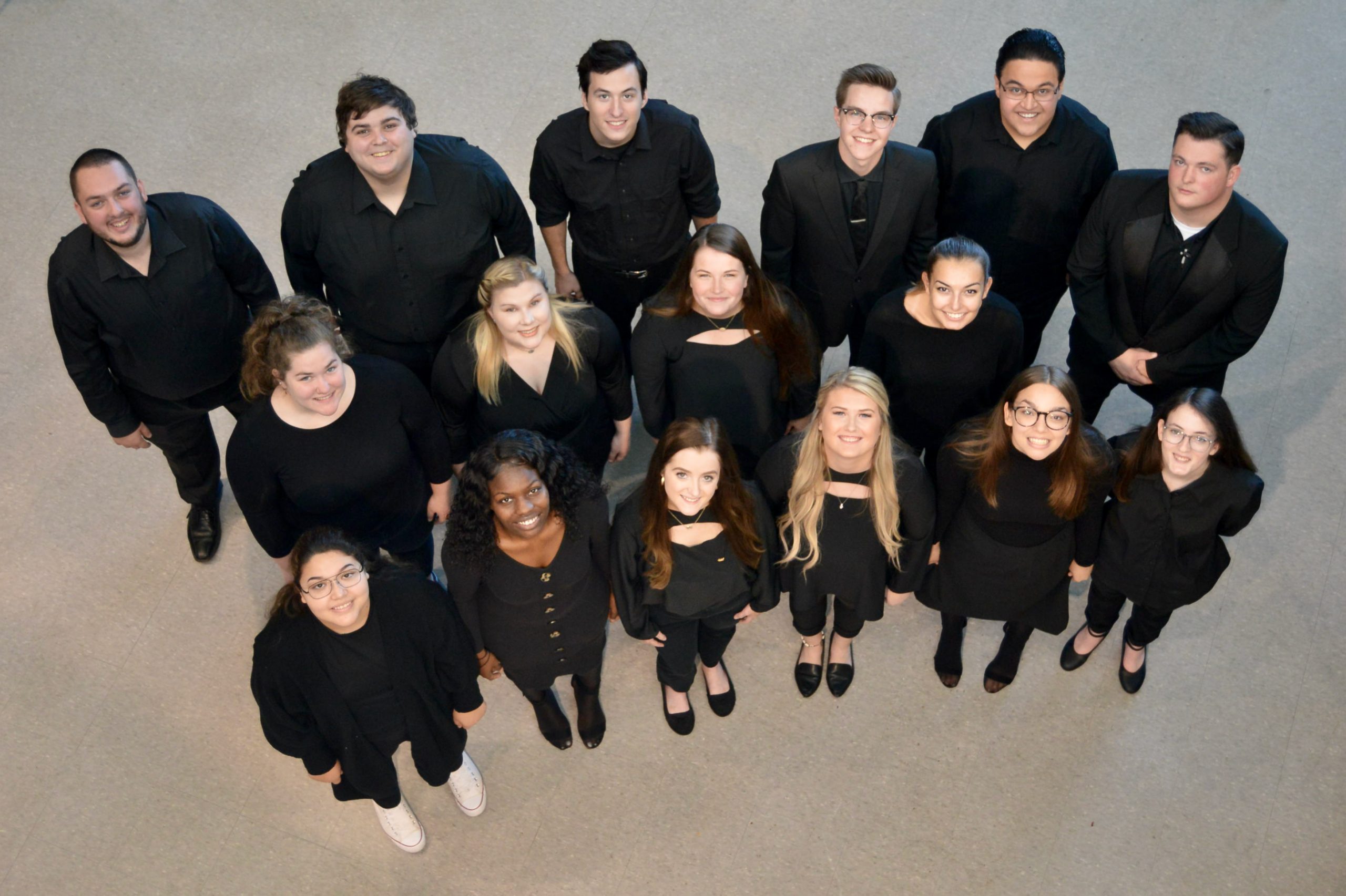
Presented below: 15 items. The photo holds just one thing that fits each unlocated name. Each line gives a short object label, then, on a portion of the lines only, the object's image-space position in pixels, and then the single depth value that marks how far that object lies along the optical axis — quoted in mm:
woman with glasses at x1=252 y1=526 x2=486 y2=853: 2904
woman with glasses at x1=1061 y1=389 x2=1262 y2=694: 3049
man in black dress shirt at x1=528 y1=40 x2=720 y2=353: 3580
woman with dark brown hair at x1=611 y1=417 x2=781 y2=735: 3018
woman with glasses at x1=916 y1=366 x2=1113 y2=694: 3072
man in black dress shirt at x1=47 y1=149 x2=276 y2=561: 3357
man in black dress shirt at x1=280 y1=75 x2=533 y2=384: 3430
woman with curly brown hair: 3076
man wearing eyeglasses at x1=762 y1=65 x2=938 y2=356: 3518
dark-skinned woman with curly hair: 2992
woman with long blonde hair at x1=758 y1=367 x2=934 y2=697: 3094
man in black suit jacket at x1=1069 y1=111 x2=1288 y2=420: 3418
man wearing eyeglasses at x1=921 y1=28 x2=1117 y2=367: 3600
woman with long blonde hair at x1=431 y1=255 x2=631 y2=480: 3295
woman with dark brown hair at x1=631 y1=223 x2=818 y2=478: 3338
